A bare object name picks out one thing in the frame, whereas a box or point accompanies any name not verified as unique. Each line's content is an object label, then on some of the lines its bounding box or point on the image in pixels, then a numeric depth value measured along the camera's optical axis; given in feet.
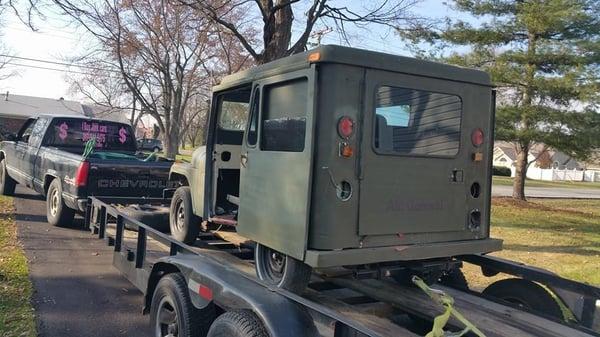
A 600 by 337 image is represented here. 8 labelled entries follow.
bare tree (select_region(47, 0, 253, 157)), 65.21
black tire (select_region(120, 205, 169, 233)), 21.47
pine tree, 52.54
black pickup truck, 25.95
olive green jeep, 11.83
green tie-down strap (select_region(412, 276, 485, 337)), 8.64
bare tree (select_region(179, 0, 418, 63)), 35.42
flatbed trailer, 9.92
